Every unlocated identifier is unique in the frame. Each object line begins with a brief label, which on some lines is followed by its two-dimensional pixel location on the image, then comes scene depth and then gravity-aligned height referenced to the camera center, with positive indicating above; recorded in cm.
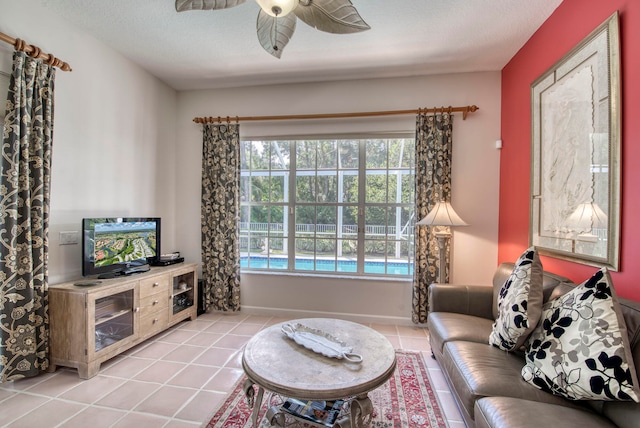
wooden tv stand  199 -84
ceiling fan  130 +101
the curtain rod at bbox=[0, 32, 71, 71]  183 +116
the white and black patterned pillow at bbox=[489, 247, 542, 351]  151 -53
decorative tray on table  146 -76
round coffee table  123 -78
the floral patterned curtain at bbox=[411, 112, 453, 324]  292 +31
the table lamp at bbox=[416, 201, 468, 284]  258 -7
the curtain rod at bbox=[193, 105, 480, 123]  290 +112
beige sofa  109 -83
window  318 +9
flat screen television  224 -30
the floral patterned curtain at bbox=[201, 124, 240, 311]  329 -2
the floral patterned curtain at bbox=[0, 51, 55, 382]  184 -5
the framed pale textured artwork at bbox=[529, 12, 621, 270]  157 +41
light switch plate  224 -21
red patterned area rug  160 -125
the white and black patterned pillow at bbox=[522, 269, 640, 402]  106 -58
